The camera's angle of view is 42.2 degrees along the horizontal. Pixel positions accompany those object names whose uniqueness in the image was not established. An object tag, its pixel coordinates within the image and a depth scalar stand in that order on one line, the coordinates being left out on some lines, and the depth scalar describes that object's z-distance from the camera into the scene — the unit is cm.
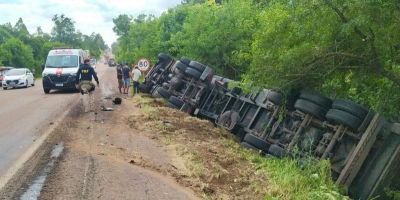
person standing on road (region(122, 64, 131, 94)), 2298
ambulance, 2366
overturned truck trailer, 844
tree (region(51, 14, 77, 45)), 13775
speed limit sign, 2340
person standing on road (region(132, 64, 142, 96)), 2154
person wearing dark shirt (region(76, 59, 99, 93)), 2178
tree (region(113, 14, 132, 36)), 8324
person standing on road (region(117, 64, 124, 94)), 2364
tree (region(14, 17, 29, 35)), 12371
